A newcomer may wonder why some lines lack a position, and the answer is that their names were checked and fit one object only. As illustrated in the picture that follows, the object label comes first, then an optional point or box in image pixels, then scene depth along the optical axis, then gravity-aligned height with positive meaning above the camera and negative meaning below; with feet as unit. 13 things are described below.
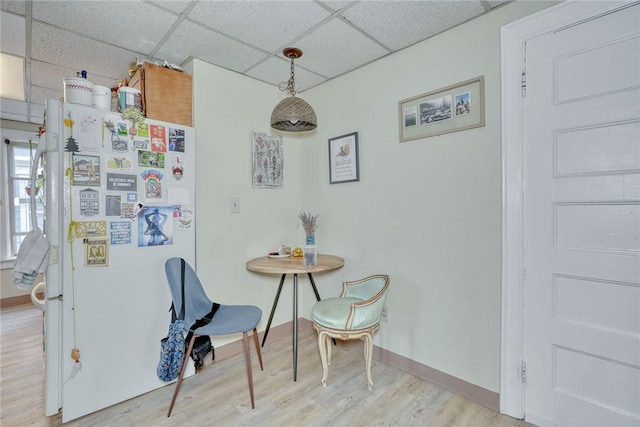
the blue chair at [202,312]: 5.97 -2.31
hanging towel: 5.14 -0.78
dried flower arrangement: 9.20 -0.34
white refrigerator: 5.45 -0.66
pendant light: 6.58 +2.28
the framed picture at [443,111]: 6.15 +2.29
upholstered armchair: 6.34 -2.37
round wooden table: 7.09 -1.37
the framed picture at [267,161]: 8.94 +1.66
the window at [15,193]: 12.94 +1.03
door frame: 5.58 -0.11
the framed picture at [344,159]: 8.36 +1.58
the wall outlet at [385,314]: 7.73 -2.73
